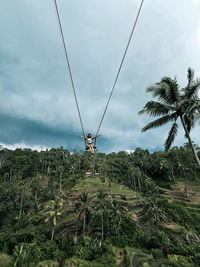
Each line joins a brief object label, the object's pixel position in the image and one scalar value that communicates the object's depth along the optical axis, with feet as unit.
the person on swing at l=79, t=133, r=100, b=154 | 29.91
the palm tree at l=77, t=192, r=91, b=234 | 89.56
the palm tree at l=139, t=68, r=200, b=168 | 23.66
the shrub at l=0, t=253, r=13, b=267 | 52.07
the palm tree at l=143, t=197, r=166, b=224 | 105.55
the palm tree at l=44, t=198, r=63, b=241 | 77.33
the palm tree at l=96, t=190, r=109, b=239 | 98.63
